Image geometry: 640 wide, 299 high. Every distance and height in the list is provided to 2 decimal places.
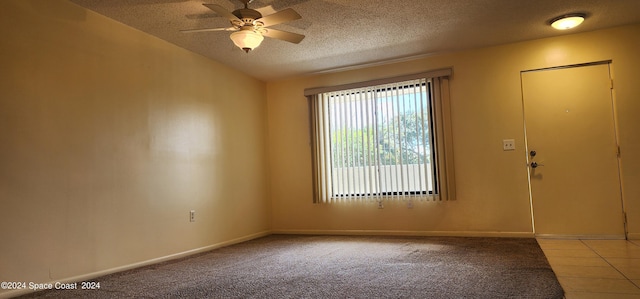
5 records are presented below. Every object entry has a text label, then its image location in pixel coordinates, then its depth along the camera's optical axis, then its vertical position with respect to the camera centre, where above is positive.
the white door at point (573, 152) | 4.20 +0.07
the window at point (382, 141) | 4.81 +0.33
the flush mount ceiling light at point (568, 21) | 3.80 +1.32
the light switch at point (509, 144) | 4.53 +0.20
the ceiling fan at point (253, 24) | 2.86 +1.11
